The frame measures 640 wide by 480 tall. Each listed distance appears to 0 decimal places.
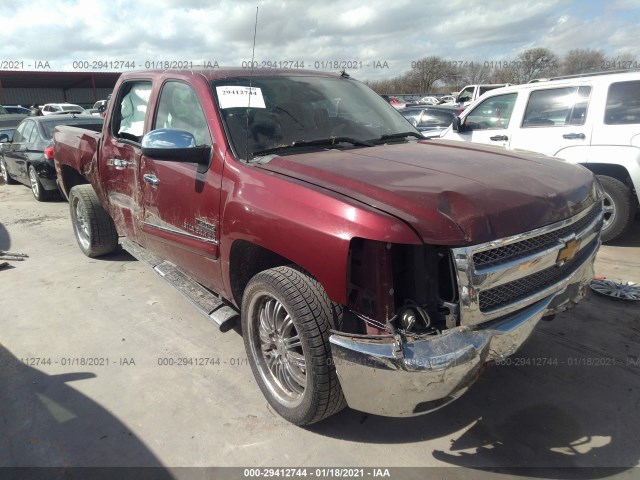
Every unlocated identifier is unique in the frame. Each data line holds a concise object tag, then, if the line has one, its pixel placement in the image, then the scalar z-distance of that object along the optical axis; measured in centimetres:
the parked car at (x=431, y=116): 1184
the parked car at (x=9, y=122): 1489
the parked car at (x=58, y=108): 2617
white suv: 540
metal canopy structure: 3738
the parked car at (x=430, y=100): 2785
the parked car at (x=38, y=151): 837
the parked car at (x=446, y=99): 2817
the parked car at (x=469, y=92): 1871
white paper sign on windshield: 315
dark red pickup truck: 210
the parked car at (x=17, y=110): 2671
